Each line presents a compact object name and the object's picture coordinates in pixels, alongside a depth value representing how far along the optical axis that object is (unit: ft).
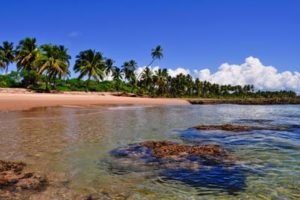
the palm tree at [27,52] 231.91
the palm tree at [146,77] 354.33
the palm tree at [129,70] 369.05
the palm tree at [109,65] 359.44
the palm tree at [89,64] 270.46
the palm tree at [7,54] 271.43
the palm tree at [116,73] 366.72
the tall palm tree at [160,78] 360.69
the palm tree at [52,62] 220.23
